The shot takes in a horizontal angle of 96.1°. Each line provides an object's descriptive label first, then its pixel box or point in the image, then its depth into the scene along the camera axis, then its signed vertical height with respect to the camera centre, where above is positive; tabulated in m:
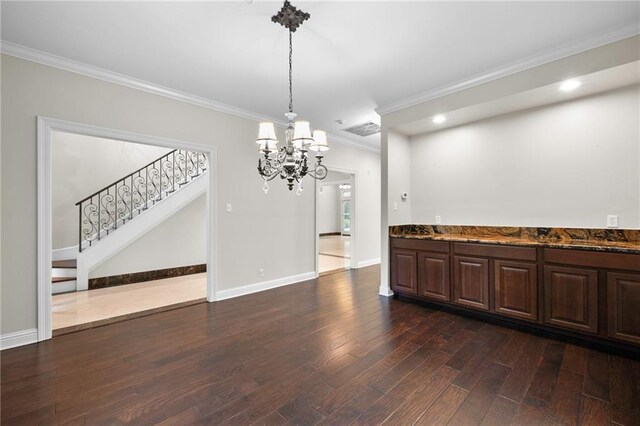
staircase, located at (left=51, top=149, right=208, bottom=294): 4.87 +0.21
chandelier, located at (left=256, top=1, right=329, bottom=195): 2.35 +0.66
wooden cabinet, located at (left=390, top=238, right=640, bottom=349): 2.57 -0.78
